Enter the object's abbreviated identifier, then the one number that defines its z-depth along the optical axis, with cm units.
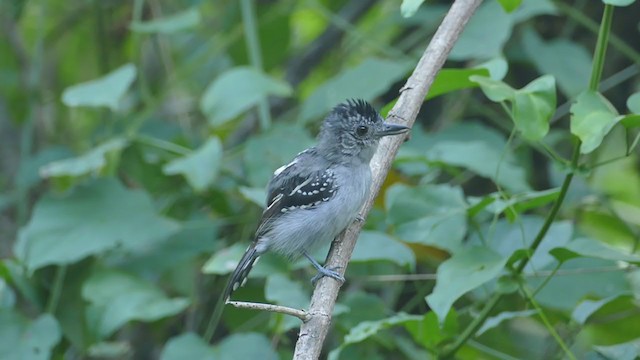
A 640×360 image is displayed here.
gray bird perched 763
